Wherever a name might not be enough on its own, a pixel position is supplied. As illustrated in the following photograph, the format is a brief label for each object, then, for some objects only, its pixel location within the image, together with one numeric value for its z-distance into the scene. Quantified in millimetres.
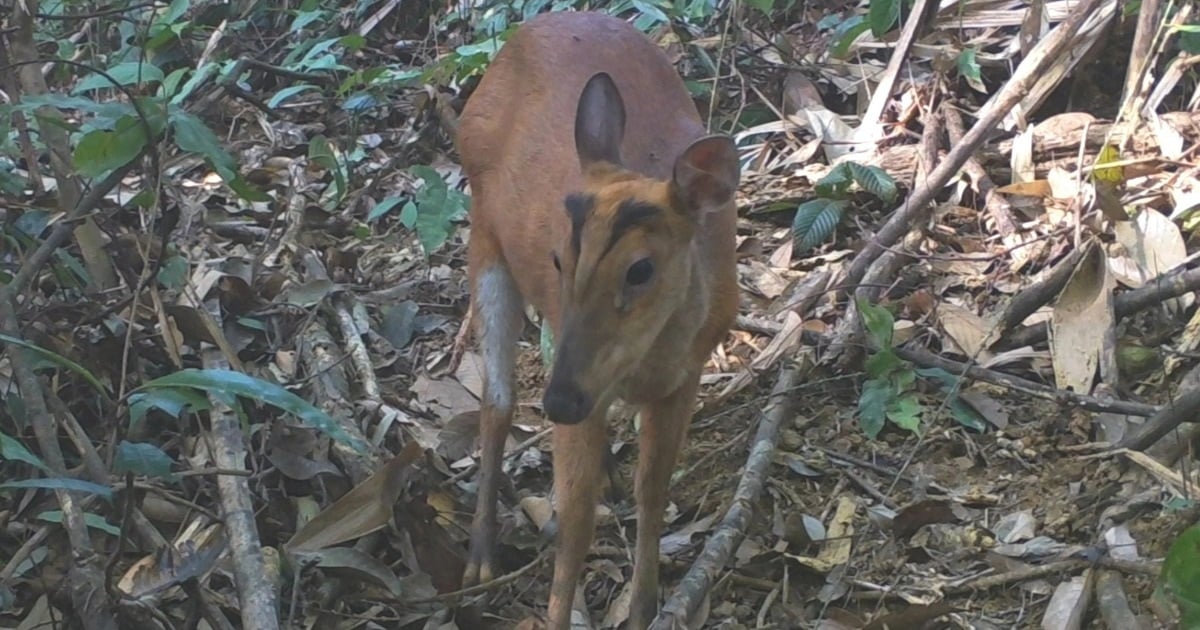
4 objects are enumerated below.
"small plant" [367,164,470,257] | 5023
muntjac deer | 3271
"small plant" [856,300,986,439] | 4570
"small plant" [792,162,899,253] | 5547
